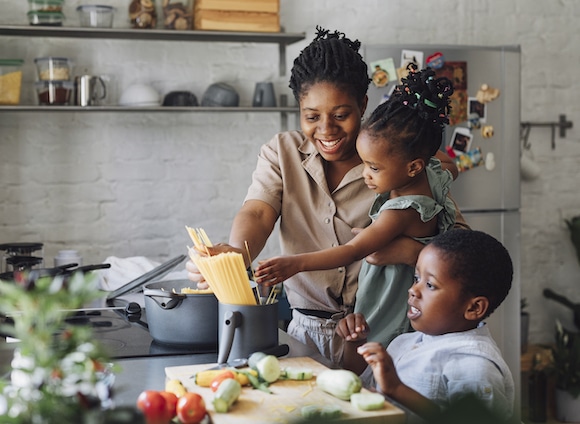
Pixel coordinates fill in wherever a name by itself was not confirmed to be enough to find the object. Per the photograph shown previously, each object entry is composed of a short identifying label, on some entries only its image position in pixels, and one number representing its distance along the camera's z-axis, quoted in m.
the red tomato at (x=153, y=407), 1.03
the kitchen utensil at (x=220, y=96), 3.84
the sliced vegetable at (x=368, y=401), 1.13
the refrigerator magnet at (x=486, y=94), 3.87
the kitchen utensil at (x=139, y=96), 3.72
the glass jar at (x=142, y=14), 3.73
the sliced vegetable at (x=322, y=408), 1.08
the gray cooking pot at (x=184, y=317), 1.56
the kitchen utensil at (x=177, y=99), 3.79
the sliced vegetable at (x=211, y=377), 1.26
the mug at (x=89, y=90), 3.64
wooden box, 3.73
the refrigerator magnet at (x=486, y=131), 3.88
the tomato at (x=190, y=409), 1.10
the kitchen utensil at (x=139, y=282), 2.05
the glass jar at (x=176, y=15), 3.75
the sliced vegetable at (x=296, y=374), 1.29
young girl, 1.86
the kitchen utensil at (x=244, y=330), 1.40
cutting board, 1.11
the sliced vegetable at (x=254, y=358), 1.31
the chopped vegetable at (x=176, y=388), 1.20
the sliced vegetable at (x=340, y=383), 1.18
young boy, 1.46
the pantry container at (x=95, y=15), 3.64
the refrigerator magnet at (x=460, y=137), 3.86
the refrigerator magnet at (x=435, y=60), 3.79
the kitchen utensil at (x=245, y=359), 1.36
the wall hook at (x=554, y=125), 4.50
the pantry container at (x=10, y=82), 3.56
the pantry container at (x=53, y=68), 3.59
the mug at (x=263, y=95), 3.90
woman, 1.92
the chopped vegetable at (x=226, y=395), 1.14
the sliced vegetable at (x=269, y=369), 1.27
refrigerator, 3.80
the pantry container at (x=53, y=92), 3.60
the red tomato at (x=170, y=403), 1.08
